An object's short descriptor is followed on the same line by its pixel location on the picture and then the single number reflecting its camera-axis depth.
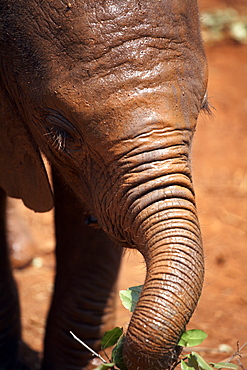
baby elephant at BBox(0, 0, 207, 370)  4.44
